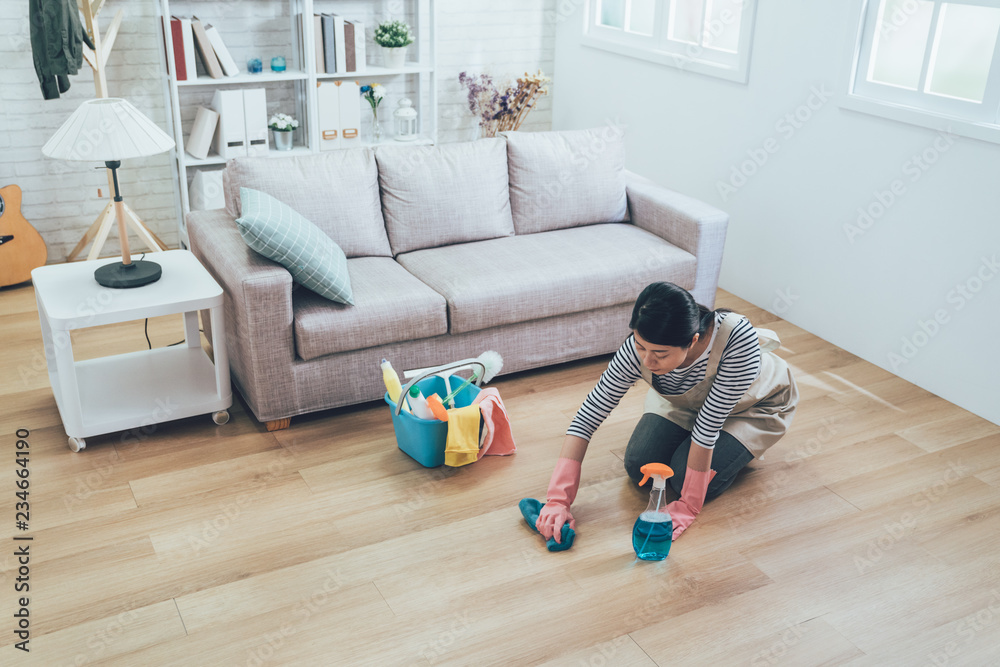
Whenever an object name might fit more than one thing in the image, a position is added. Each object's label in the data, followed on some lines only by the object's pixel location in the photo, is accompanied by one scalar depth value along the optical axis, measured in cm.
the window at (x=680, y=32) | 405
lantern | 482
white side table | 269
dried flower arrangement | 512
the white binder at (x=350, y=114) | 459
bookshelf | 433
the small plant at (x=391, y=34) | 461
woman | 216
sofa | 292
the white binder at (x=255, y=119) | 432
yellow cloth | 270
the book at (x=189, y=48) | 409
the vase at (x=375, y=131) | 477
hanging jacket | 368
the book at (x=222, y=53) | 419
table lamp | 262
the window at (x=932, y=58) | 304
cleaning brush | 290
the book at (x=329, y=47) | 443
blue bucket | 271
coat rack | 384
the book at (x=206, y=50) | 414
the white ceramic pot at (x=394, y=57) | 468
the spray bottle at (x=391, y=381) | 277
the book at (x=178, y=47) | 405
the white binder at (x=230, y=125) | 428
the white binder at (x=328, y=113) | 453
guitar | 401
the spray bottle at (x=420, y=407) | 270
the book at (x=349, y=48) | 450
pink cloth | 276
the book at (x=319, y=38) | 445
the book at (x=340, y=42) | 444
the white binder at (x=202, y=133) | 431
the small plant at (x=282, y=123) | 446
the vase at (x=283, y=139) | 451
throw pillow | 278
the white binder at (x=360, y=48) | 452
